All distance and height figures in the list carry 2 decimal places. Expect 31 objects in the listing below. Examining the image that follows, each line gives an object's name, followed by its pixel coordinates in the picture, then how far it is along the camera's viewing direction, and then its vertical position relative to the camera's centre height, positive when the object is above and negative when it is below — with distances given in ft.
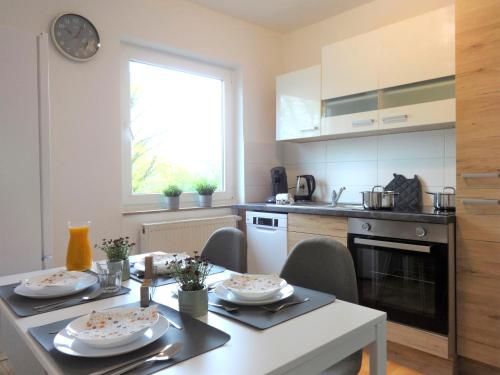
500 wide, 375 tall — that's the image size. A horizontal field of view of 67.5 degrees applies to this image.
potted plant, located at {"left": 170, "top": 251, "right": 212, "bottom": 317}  3.42 -1.01
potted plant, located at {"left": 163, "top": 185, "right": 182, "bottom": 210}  9.27 -0.41
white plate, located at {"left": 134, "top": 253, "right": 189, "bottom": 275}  4.84 -1.12
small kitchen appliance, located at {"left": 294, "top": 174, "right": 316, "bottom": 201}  10.56 -0.21
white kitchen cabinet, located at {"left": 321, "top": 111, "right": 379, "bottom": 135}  8.54 +1.34
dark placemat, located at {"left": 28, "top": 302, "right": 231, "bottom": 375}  2.51 -1.23
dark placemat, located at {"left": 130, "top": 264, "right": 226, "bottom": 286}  4.50 -1.22
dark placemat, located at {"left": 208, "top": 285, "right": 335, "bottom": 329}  3.20 -1.21
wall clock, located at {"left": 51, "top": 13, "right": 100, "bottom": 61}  7.41 +2.95
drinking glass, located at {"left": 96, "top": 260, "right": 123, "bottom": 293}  4.14 -1.10
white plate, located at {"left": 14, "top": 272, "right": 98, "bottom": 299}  3.88 -1.16
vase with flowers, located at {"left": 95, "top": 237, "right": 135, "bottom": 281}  4.57 -0.88
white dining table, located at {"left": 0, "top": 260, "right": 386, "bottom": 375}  2.53 -1.24
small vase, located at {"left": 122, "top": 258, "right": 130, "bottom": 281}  4.62 -1.12
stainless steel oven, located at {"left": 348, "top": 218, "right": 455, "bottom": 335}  6.45 -1.70
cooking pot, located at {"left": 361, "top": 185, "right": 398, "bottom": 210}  7.54 -0.42
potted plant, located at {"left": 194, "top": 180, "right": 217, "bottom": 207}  9.97 -0.34
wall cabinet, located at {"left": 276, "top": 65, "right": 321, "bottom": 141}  9.70 +2.06
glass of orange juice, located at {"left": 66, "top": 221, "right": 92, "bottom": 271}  4.77 -0.91
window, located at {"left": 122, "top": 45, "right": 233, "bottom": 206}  9.05 +1.47
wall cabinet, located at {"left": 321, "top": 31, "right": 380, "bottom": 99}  8.45 +2.70
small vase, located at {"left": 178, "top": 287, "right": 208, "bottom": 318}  3.42 -1.12
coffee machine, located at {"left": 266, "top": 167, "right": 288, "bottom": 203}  10.96 -0.04
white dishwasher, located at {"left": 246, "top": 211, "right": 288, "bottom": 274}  9.25 -1.57
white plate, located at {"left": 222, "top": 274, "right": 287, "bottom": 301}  3.58 -1.10
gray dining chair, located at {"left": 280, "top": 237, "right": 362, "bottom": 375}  4.48 -1.17
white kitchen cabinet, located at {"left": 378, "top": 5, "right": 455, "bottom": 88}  7.27 +2.67
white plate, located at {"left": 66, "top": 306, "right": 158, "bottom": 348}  2.65 -1.13
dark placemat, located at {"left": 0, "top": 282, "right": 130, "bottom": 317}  3.55 -1.22
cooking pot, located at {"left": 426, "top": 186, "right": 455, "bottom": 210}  7.14 -0.43
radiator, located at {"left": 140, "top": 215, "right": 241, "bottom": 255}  8.57 -1.30
